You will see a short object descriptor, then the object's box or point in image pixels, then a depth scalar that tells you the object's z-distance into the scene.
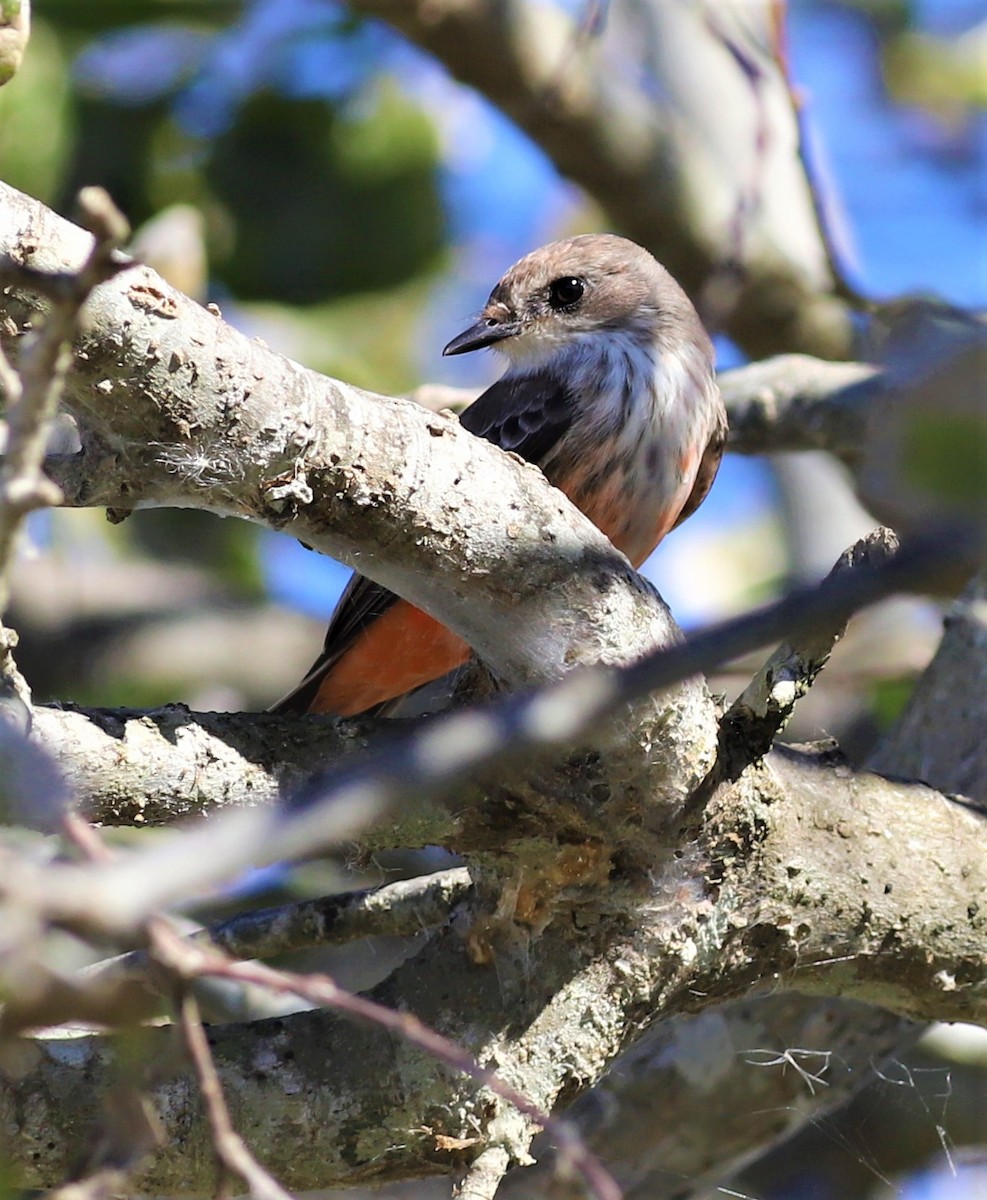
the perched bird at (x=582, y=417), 9.06
